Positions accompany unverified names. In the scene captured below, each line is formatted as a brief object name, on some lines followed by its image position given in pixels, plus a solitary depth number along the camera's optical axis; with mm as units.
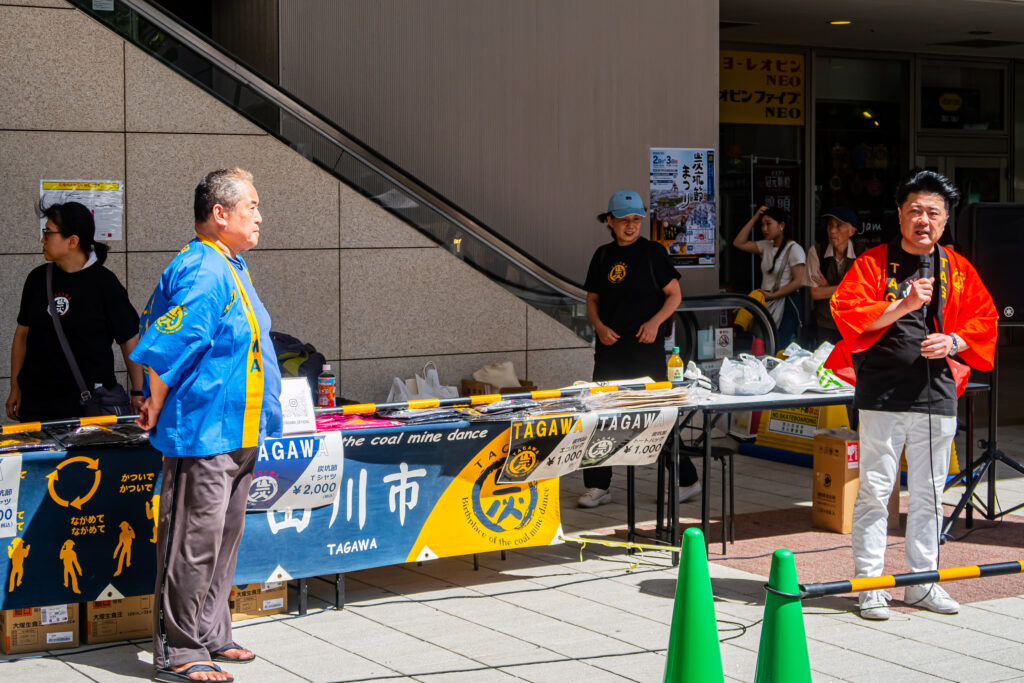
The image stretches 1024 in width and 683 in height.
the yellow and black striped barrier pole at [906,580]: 3891
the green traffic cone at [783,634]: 3959
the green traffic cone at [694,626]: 4273
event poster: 12359
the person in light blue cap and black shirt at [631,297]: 7996
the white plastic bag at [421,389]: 8977
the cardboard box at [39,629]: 5430
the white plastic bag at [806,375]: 7602
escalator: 8336
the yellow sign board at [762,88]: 16000
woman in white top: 11766
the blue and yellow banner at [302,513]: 5301
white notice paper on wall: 8172
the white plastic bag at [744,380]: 7340
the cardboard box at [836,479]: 7781
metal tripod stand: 7762
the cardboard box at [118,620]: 5586
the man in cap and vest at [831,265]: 10688
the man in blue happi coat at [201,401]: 5023
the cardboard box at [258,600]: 5949
